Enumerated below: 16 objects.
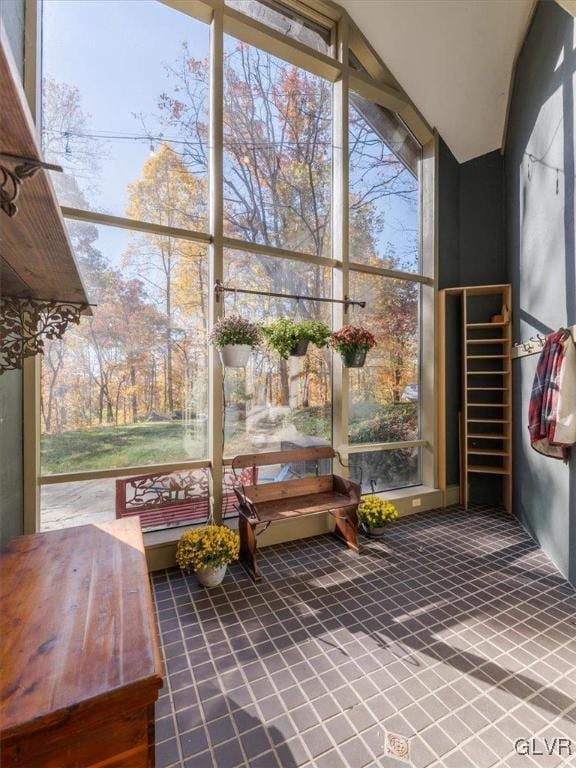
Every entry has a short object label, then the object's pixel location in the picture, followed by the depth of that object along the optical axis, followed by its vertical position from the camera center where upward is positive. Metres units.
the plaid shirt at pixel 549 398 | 2.58 -0.13
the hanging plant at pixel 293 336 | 2.88 +0.39
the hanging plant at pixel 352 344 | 3.02 +0.34
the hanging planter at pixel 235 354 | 2.65 +0.22
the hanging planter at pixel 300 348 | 2.90 +0.29
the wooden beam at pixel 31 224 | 0.64 +0.46
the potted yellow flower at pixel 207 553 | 2.47 -1.20
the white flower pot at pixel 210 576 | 2.47 -1.36
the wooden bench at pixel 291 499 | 2.74 -1.02
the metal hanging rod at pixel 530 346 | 3.06 +0.34
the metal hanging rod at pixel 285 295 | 2.95 +0.80
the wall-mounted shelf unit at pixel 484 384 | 3.90 -0.03
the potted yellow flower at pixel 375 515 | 3.25 -1.23
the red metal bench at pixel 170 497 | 2.76 -0.93
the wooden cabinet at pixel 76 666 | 0.85 -0.78
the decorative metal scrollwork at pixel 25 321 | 1.61 +0.30
